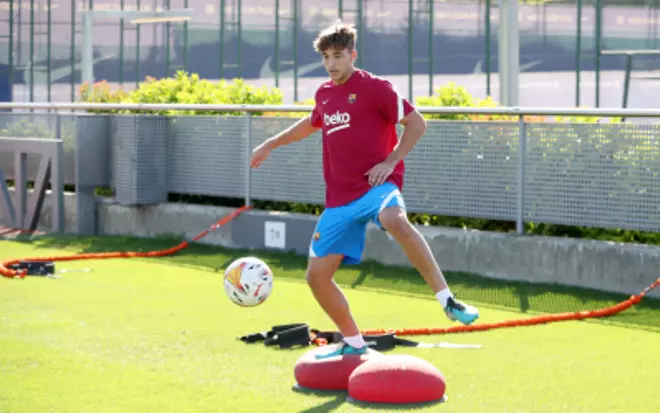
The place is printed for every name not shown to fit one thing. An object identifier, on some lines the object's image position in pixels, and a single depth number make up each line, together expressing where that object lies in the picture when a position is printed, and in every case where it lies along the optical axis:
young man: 7.57
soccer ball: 8.56
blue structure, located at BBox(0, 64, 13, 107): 41.94
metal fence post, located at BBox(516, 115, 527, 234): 12.21
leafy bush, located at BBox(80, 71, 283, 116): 17.38
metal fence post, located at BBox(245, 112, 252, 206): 15.00
